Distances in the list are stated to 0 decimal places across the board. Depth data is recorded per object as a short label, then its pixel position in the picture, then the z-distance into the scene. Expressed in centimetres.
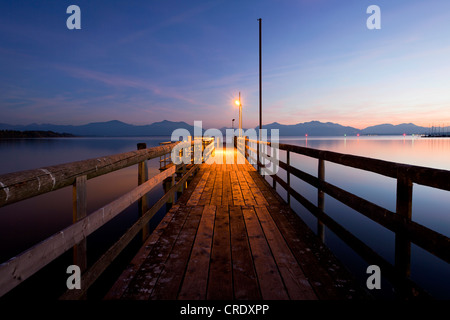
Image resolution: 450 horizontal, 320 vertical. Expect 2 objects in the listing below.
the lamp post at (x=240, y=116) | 2475
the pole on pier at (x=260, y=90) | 1375
